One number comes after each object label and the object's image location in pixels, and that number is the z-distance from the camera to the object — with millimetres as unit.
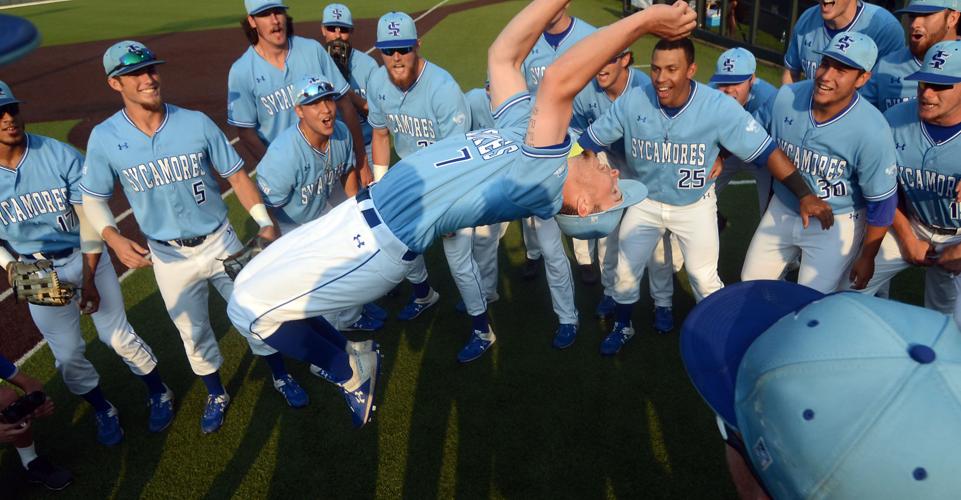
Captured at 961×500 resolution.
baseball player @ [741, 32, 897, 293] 4137
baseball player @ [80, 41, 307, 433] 4301
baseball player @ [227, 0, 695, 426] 3174
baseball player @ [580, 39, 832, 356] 4383
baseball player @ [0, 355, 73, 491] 3744
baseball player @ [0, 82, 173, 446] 4316
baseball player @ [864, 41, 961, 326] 4070
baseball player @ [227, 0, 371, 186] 5895
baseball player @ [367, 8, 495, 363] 5348
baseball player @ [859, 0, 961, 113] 5551
